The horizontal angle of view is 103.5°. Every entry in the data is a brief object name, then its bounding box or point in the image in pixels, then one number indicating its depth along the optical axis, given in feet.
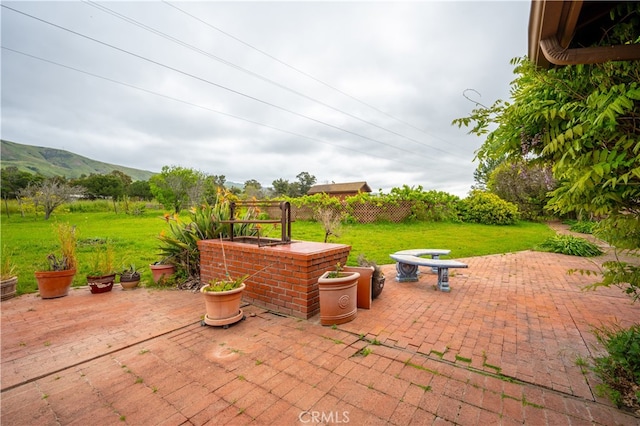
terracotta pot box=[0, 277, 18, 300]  13.17
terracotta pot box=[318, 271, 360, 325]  9.44
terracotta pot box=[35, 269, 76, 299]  13.10
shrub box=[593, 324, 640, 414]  5.55
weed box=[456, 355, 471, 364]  7.35
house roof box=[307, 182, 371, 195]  129.80
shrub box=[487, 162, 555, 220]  55.67
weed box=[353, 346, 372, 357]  7.74
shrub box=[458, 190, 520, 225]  49.01
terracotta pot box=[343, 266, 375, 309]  11.14
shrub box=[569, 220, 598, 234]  37.72
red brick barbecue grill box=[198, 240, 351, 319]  10.20
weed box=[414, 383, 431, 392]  6.15
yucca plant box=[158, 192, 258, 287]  15.66
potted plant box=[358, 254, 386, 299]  12.15
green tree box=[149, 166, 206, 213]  73.56
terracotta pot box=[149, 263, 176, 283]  15.34
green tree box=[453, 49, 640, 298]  4.74
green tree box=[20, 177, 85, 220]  51.67
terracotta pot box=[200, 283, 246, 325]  9.53
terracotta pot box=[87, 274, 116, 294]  14.05
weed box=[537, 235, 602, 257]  24.30
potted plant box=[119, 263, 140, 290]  14.79
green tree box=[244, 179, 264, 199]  113.05
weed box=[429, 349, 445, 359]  7.66
